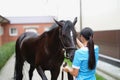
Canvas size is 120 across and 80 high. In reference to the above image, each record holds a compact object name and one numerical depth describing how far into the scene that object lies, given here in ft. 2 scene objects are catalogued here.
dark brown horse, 20.97
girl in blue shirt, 15.97
